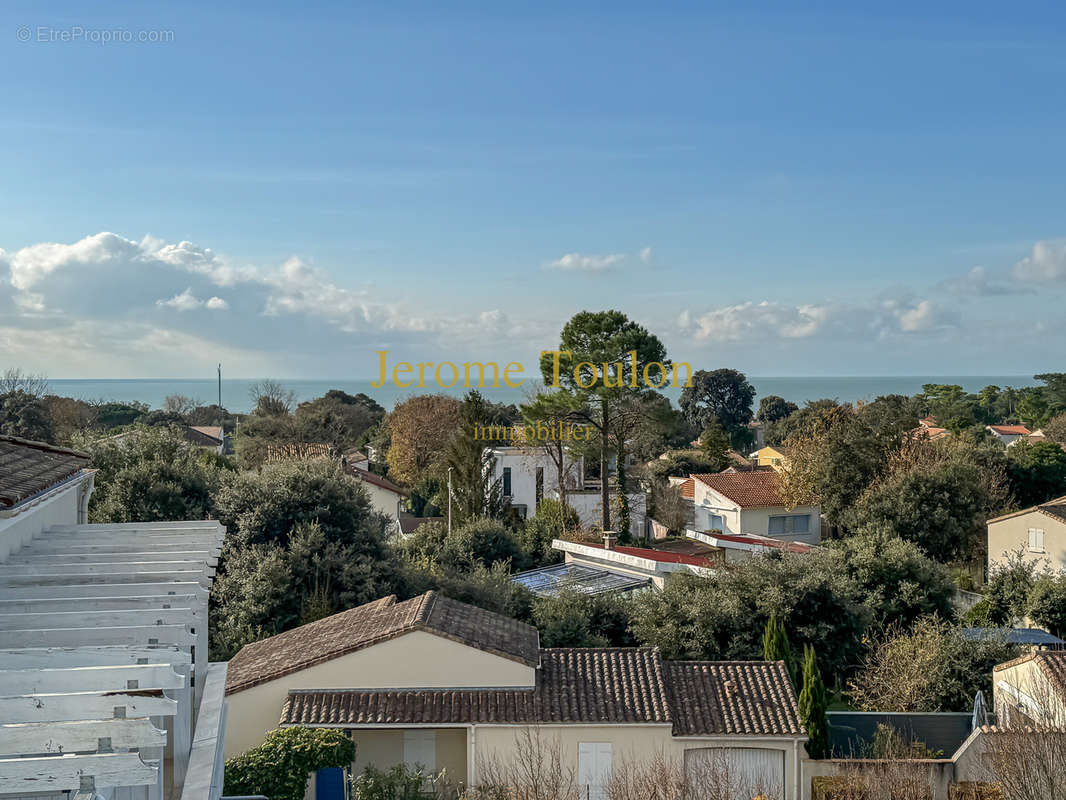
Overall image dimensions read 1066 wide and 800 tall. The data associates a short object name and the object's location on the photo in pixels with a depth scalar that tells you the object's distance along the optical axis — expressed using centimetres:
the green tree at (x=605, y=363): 3853
